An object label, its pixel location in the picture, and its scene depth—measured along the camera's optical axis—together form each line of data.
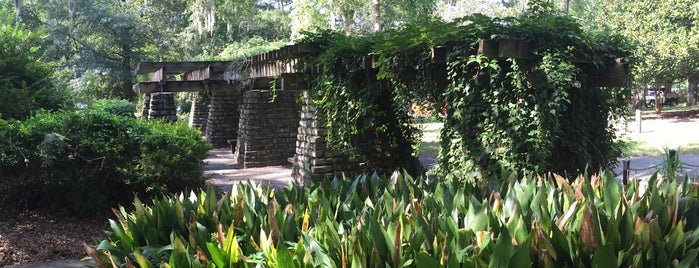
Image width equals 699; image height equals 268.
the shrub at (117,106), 14.81
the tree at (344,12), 22.98
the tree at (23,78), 8.73
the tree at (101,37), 27.50
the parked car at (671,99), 39.19
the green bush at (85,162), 6.72
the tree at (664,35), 20.41
